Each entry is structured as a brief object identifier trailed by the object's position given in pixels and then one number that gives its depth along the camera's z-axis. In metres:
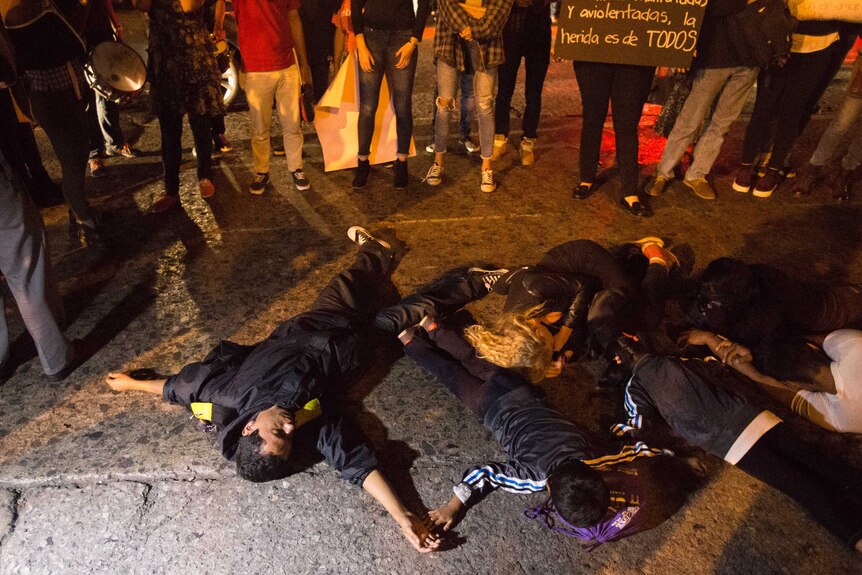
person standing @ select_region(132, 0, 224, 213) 4.33
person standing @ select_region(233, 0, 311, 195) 4.53
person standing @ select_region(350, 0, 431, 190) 4.60
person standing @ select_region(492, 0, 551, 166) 5.14
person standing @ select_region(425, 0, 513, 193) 4.54
